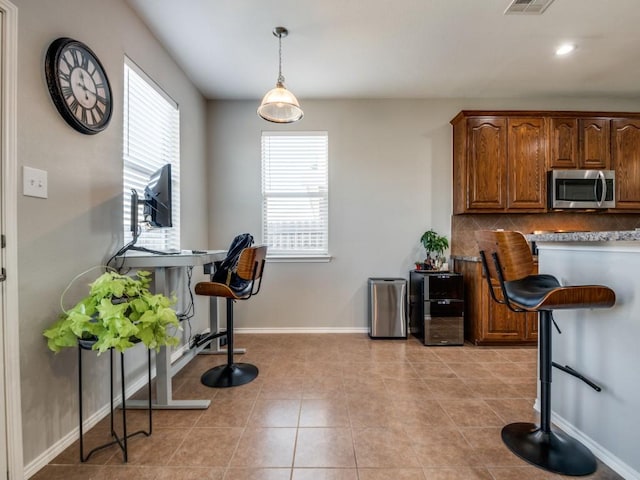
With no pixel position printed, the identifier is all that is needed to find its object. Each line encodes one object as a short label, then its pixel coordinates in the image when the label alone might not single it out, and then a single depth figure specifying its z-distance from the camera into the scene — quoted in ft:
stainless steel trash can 11.31
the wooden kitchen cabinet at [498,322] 10.50
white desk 6.44
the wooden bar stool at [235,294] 7.34
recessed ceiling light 8.89
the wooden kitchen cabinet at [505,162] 11.19
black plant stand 4.91
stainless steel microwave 11.12
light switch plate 4.68
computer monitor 7.00
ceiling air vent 7.19
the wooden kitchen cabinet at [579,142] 11.26
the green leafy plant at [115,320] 4.58
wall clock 5.16
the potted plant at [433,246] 11.73
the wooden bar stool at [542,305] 4.61
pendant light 7.65
